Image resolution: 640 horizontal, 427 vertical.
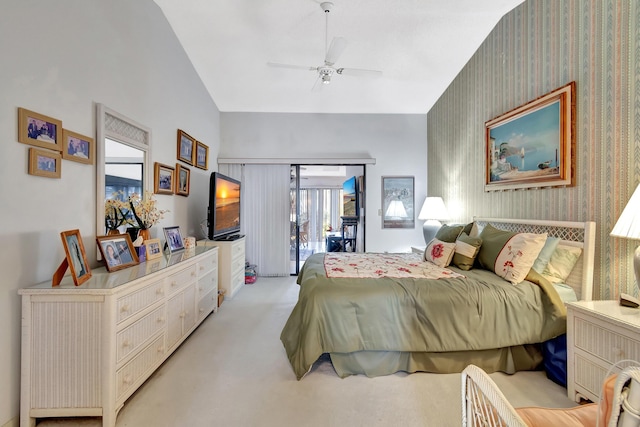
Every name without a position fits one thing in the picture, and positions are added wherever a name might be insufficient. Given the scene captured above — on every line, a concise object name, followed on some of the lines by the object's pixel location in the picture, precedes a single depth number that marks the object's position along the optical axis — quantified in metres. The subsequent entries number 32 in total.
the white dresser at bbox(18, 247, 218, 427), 1.51
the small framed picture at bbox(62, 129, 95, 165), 1.83
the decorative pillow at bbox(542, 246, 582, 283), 2.18
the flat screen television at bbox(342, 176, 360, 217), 5.56
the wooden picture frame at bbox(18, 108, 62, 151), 1.56
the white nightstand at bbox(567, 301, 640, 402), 1.51
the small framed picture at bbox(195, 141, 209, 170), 3.90
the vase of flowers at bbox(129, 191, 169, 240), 2.40
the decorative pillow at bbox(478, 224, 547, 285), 2.18
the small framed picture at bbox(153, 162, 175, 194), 2.90
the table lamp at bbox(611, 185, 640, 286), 1.55
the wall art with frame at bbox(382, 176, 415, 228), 4.80
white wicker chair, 0.54
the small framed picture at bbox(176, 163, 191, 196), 3.35
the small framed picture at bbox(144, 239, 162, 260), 2.33
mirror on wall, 2.11
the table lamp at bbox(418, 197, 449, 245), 4.11
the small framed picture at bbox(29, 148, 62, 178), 1.61
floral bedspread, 2.39
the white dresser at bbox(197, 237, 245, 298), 3.66
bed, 1.98
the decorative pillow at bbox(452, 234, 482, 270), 2.60
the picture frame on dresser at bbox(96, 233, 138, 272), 1.88
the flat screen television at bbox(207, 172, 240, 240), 3.43
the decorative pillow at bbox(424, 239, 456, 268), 2.73
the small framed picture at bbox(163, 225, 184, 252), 2.77
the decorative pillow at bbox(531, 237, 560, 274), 2.27
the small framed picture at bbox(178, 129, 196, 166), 3.38
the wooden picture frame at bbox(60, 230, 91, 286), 1.54
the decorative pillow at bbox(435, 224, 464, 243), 3.08
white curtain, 4.81
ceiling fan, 2.44
